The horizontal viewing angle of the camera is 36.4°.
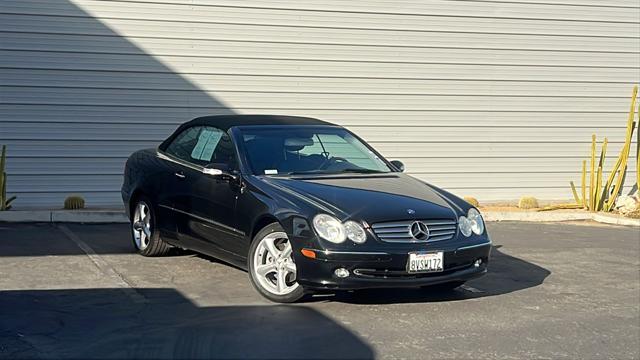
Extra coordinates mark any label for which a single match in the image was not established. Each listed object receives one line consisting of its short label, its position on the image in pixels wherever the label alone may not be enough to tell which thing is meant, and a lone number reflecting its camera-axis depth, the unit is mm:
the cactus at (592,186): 14312
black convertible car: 7250
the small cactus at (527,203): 14367
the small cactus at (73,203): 12203
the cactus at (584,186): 14438
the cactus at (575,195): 14633
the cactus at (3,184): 11633
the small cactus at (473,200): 14000
